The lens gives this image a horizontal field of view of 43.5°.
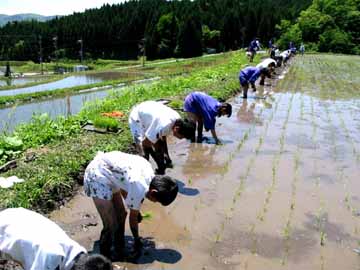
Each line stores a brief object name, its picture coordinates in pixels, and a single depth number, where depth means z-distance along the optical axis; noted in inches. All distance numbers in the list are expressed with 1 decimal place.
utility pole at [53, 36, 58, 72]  3025.1
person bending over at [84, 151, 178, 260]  151.8
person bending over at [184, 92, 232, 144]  312.4
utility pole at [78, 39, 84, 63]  3048.7
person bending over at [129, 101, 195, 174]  206.4
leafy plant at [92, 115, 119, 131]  332.2
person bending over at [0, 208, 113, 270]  104.9
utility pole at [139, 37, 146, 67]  2564.0
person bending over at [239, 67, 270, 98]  548.1
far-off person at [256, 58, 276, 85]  641.0
